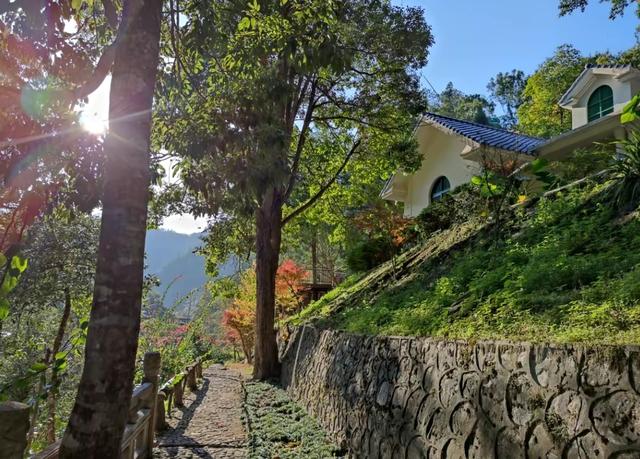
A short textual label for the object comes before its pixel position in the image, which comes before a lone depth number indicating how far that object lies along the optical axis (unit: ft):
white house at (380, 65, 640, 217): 37.40
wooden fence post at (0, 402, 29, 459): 5.59
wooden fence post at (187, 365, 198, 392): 36.00
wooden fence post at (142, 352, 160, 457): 18.16
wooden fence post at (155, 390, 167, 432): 22.48
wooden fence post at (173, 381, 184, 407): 29.08
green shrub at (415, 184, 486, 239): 29.65
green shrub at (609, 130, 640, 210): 15.69
